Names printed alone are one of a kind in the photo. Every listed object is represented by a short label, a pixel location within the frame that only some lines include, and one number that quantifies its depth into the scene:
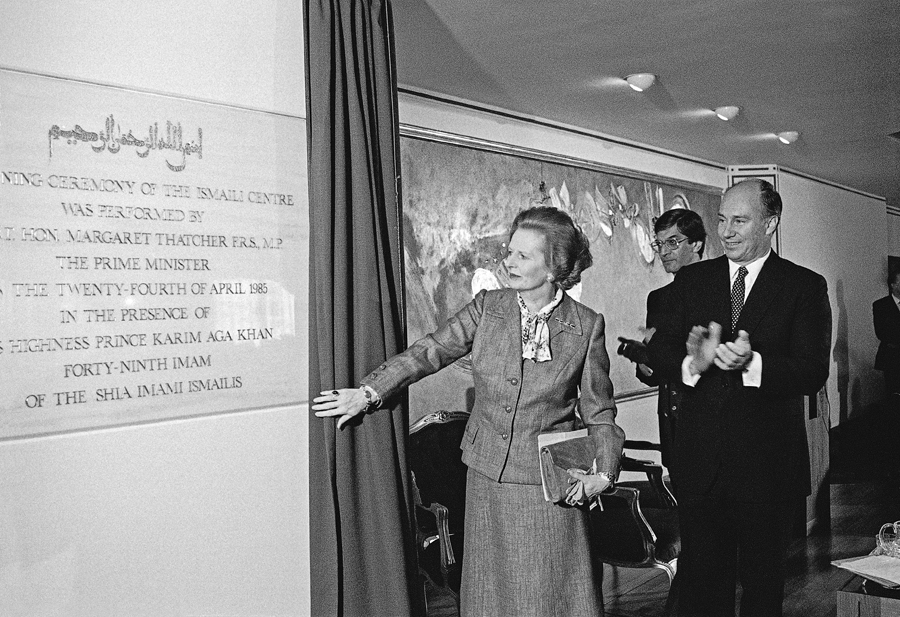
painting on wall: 4.65
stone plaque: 2.21
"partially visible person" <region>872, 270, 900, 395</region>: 8.52
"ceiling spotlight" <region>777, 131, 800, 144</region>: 6.39
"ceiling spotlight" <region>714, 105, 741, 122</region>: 5.44
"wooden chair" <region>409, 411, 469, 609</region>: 3.41
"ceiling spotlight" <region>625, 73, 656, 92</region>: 4.55
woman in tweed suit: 2.62
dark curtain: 2.82
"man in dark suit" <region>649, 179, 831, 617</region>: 2.70
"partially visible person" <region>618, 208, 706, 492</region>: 3.66
